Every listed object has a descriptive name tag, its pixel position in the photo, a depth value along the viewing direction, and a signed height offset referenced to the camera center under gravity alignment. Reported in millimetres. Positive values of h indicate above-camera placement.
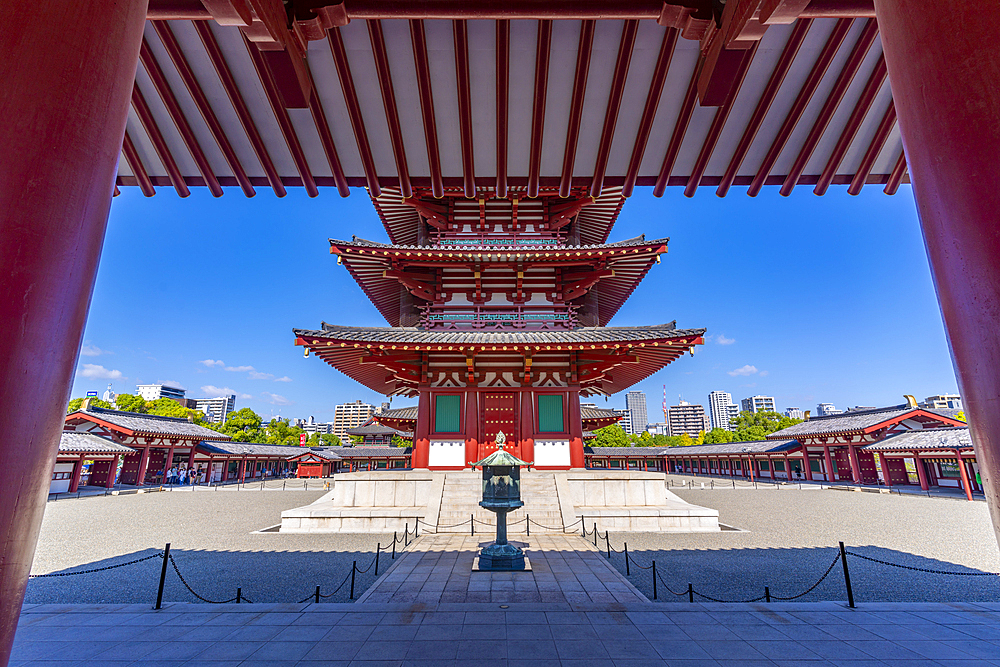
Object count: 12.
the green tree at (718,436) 62312 +955
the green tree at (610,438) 69375 +790
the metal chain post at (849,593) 5948 -1986
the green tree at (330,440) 78675 +668
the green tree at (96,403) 44069 +4219
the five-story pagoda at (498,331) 14211 +3696
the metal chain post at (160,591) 5980 -1927
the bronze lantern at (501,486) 9016 -873
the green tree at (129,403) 49938 +4566
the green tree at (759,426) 49281 +1944
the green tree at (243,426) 47594 +1946
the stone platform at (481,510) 12617 -1785
